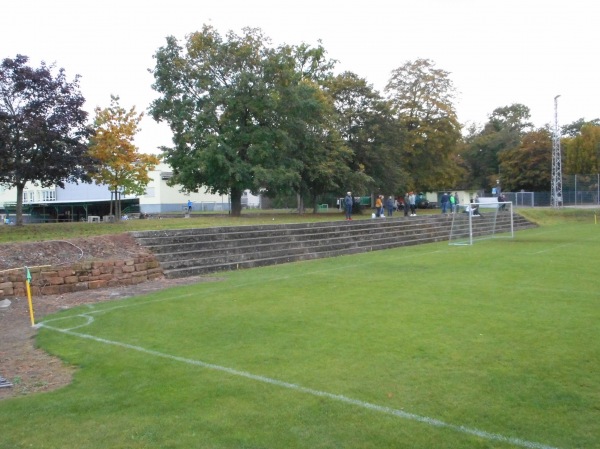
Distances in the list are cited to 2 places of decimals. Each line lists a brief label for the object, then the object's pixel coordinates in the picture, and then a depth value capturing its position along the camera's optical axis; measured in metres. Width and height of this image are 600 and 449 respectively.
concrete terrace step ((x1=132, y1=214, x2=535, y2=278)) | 17.11
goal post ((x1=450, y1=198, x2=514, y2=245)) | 29.67
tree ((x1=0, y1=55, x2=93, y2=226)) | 19.55
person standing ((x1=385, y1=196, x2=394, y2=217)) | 36.50
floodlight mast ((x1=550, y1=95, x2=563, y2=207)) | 45.25
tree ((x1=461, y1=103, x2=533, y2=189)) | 77.40
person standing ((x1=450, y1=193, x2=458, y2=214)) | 38.99
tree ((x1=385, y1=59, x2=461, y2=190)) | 52.28
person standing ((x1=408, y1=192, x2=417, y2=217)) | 38.38
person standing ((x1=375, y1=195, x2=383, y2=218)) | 34.23
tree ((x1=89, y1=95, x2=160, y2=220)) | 27.03
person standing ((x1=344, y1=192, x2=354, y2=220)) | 31.55
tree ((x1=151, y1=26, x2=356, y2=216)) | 32.16
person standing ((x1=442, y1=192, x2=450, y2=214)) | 38.16
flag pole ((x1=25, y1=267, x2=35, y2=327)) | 9.98
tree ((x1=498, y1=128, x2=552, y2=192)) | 63.14
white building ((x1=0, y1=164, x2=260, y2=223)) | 53.88
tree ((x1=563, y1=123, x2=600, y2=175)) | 61.44
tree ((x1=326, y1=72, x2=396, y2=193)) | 44.69
